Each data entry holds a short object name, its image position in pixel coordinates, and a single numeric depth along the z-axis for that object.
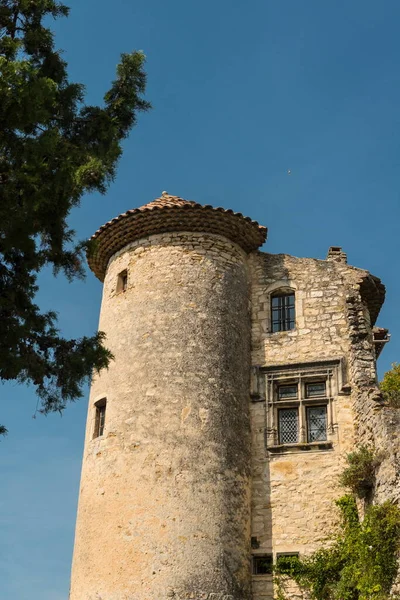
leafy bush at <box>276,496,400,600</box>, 13.13
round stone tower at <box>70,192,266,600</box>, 14.32
